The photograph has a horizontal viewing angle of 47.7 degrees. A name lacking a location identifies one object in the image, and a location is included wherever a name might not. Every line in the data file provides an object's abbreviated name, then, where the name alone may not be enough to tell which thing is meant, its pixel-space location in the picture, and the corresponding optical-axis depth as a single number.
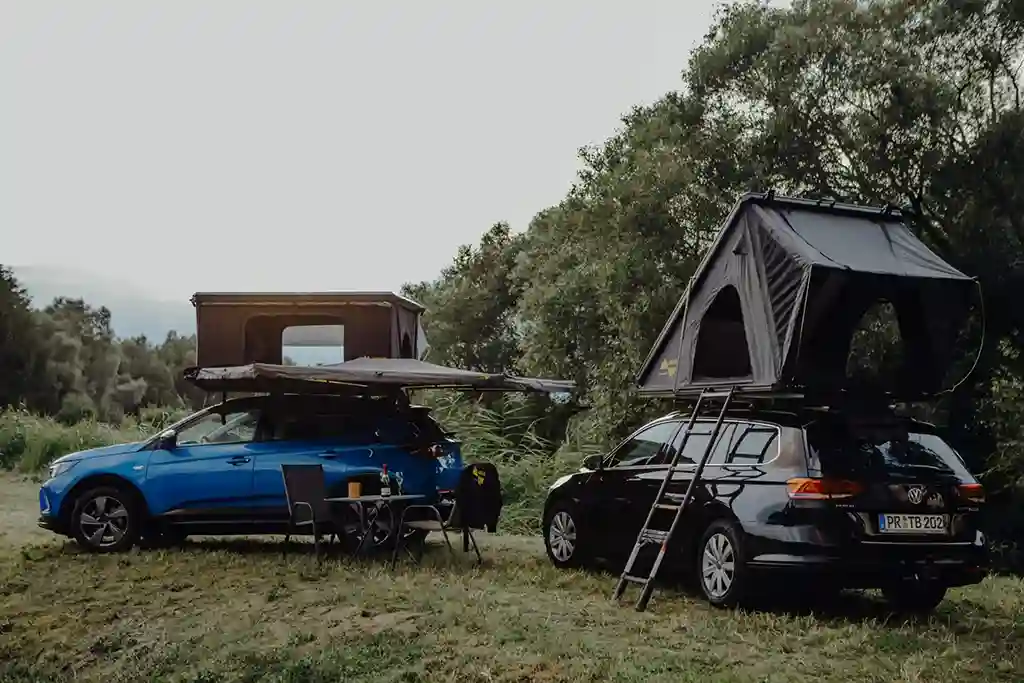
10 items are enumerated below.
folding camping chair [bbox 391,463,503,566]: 10.84
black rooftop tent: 8.61
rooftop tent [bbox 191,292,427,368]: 14.84
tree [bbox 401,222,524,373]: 37.25
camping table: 10.27
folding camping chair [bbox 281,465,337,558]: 10.16
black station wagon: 7.73
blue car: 10.96
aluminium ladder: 8.27
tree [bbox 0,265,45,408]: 37.78
